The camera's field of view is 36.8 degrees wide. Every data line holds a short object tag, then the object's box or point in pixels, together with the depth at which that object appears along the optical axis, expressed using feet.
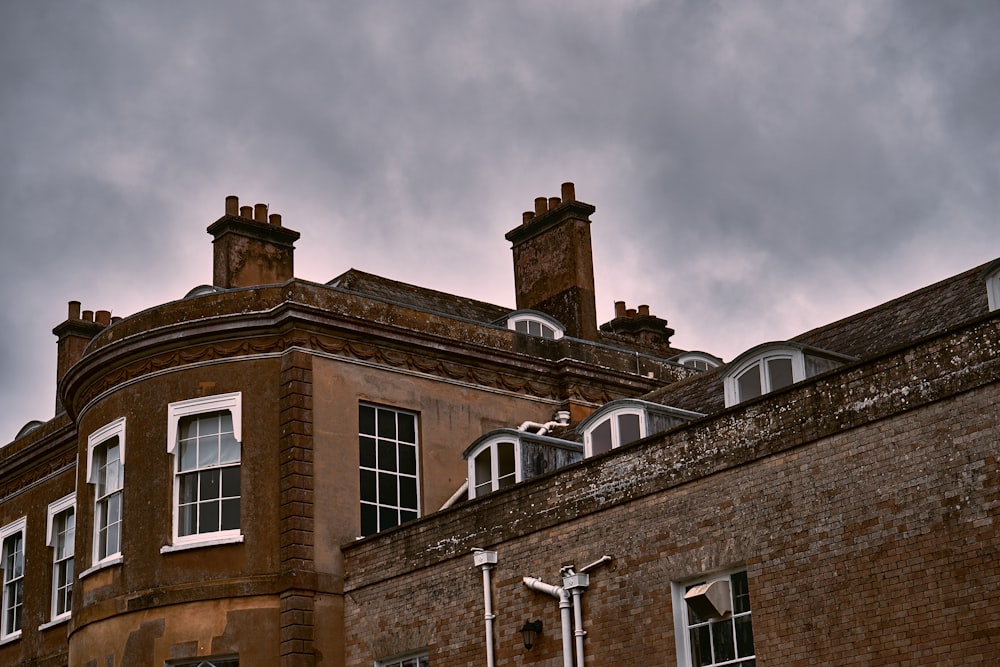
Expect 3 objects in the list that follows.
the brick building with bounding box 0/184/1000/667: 48.85
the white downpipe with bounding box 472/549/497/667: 63.10
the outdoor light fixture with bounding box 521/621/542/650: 60.64
